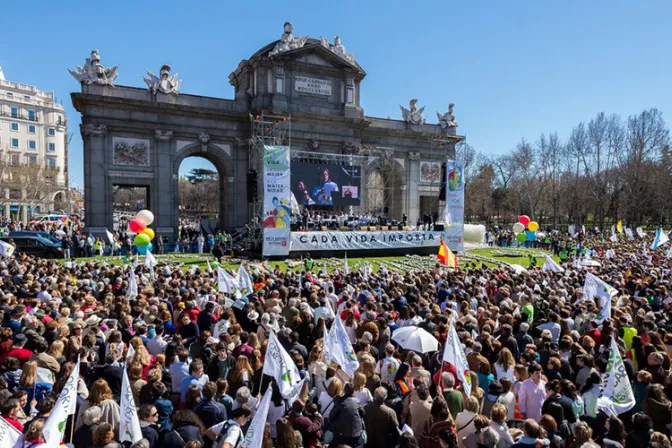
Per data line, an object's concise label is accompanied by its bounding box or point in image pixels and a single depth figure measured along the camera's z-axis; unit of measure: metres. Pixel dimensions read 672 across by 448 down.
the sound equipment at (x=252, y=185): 29.33
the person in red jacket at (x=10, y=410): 4.79
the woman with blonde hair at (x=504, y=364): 6.86
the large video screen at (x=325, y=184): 33.69
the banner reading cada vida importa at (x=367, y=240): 26.98
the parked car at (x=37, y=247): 24.95
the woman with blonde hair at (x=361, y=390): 5.97
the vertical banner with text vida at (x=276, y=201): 24.66
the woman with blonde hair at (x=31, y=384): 5.79
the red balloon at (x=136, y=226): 19.86
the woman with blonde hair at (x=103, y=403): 5.07
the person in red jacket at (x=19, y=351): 6.73
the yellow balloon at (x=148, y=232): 20.16
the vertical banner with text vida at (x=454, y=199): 29.58
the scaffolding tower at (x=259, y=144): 29.48
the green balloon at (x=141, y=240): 19.31
